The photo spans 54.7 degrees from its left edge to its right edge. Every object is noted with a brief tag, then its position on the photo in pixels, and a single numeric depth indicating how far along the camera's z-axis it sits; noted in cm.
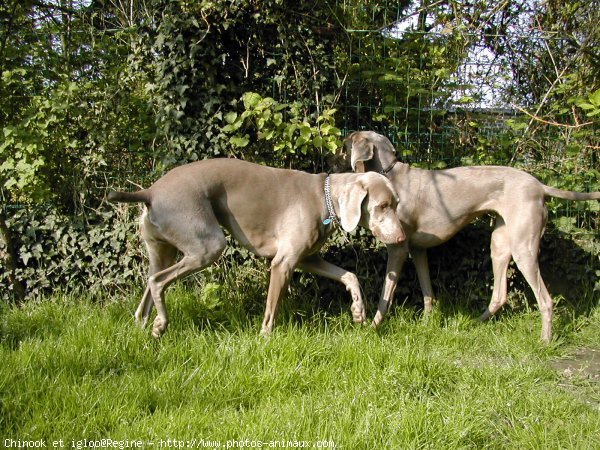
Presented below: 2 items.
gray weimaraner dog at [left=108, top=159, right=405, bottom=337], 396
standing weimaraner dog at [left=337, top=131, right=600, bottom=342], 457
